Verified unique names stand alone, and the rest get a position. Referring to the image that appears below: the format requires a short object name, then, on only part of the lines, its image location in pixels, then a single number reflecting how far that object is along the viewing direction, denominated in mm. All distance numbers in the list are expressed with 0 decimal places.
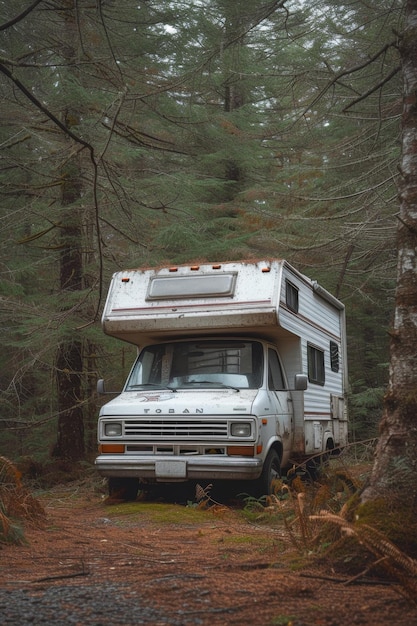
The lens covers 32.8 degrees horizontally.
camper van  8844
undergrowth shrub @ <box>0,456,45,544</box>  6891
